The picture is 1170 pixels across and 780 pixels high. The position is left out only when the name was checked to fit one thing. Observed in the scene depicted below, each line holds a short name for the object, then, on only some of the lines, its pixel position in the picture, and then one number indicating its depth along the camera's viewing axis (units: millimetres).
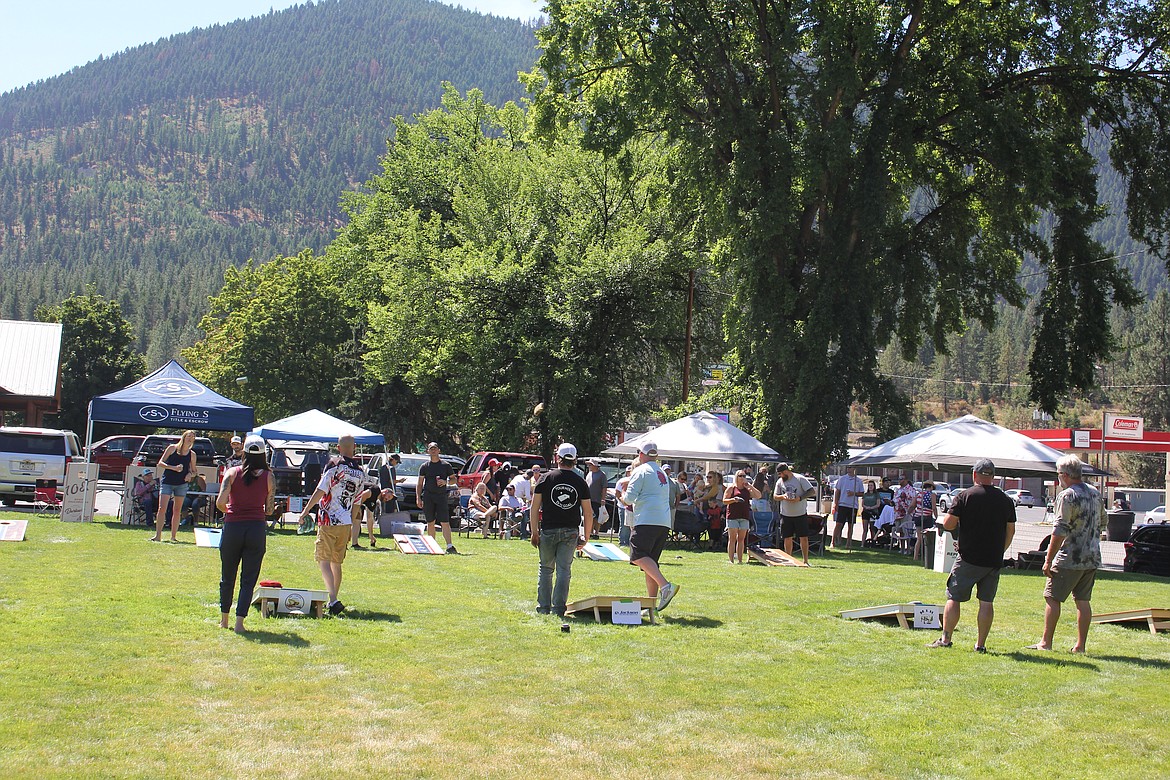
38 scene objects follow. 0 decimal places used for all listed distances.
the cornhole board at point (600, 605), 11305
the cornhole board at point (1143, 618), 12023
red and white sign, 35406
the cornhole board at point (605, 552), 18109
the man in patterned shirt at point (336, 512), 10758
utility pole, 34562
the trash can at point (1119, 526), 34438
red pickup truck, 30641
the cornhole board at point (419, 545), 18891
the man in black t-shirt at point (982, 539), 10188
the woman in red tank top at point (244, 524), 9648
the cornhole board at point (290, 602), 10570
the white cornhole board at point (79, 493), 21000
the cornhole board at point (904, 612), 11562
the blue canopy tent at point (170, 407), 22578
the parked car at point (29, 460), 25703
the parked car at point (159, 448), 34188
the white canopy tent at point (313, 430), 26188
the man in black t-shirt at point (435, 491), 19438
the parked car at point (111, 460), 38406
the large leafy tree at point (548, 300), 36594
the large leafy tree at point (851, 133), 26797
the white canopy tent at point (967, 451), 21469
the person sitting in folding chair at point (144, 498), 21266
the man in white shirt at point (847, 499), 26766
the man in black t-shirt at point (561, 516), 11398
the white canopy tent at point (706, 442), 23422
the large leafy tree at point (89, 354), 75188
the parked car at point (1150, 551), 23406
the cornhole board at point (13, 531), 16573
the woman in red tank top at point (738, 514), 19000
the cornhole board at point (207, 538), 17359
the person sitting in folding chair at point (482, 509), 24734
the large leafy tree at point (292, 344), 61719
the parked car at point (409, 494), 26109
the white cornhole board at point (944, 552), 19562
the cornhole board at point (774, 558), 19234
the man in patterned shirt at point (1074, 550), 10305
